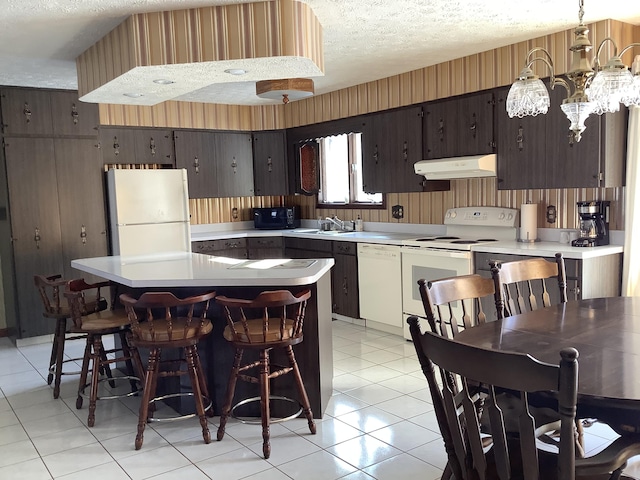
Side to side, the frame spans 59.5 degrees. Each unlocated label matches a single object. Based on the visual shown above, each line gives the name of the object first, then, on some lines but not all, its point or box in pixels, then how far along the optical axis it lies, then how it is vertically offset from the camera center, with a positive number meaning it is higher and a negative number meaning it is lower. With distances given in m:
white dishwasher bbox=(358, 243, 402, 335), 5.09 -0.90
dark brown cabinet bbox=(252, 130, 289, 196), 6.86 +0.39
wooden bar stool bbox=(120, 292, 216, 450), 2.97 -0.76
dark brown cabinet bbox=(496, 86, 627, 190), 3.86 +0.25
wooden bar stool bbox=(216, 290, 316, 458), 2.92 -0.77
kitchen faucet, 6.33 -0.35
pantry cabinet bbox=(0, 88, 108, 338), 5.27 +0.04
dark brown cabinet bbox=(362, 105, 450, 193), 5.21 +0.37
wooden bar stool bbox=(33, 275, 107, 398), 3.86 -0.77
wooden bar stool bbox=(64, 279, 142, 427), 3.45 -0.82
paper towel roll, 4.46 -0.29
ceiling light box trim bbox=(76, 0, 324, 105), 3.16 +0.89
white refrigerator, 5.57 -0.14
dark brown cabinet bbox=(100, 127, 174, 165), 5.88 +0.56
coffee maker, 4.01 -0.29
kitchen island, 3.14 -0.58
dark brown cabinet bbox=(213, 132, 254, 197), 6.66 +0.37
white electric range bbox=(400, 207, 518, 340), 4.50 -0.48
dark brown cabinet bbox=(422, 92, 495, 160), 4.57 +0.52
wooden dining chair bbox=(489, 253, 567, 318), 2.66 -0.44
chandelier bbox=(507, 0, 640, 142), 2.11 +0.37
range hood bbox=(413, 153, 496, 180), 4.50 +0.17
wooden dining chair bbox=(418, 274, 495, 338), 2.29 -0.45
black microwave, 6.88 -0.30
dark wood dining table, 1.58 -0.58
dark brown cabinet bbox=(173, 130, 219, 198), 6.37 +0.41
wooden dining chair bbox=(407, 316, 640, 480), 1.35 -0.63
